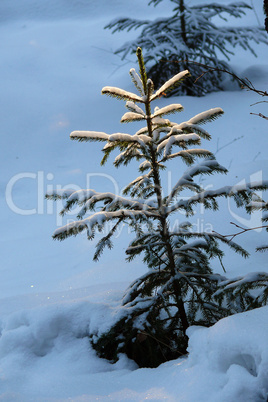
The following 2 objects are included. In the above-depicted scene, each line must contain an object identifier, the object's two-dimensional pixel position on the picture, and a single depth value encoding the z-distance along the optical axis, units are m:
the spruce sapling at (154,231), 6.19
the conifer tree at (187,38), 19.61
